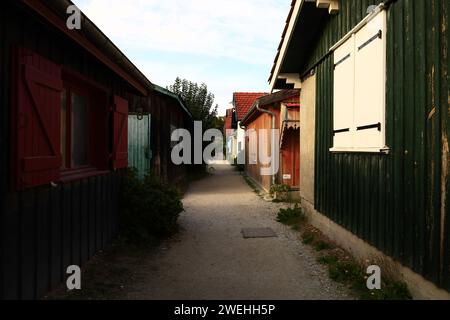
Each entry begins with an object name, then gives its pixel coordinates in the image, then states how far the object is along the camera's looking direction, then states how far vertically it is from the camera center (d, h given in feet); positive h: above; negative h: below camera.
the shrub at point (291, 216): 27.58 -4.18
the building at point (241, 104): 85.59 +11.62
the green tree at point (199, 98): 72.64 +10.89
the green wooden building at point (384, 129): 10.75 +1.01
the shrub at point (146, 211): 21.63 -3.01
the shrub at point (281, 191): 38.78 -3.29
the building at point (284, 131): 38.58 +2.58
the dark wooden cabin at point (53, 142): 10.75 +0.49
